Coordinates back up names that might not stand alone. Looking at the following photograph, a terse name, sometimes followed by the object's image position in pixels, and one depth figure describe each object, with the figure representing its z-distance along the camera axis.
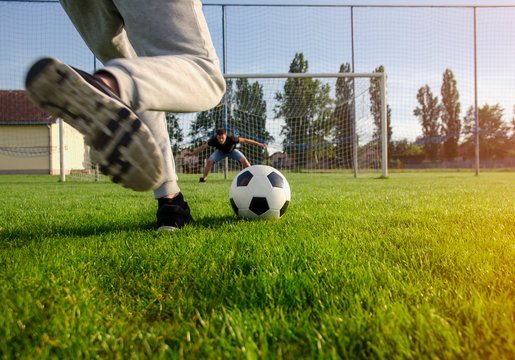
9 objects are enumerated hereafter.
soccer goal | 11.34
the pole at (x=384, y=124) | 10.17
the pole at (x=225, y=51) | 11.62
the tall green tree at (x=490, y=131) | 45.81
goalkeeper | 8.55
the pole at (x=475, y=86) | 13.15
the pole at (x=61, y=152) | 11.31
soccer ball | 2.51
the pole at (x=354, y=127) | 12.76
